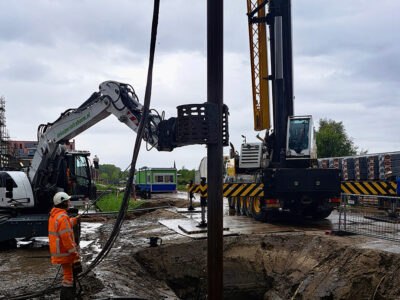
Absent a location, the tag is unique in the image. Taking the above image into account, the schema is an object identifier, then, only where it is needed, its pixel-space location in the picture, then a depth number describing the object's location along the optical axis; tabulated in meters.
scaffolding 40.22
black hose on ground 4.26
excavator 9.55
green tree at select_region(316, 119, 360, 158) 41.56
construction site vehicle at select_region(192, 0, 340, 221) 11.47
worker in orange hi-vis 5.47
